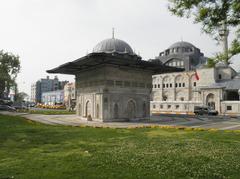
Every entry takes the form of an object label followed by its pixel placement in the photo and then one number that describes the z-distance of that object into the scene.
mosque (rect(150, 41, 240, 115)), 57.03
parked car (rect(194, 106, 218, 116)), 48.53
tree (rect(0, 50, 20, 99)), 64.06
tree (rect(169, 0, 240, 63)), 10.72
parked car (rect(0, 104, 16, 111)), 56.11
